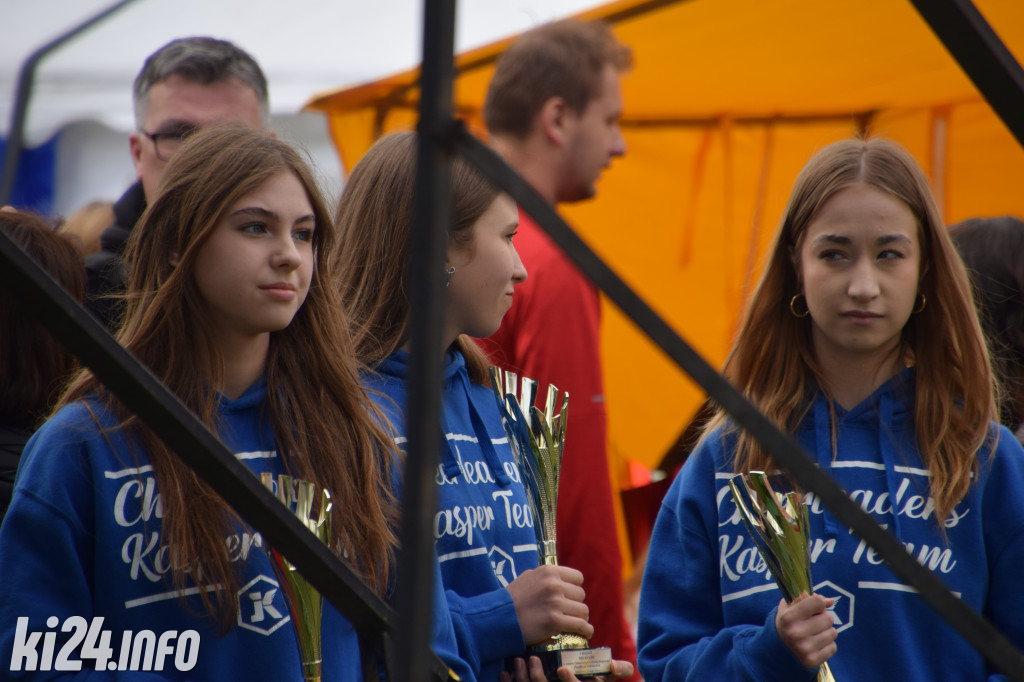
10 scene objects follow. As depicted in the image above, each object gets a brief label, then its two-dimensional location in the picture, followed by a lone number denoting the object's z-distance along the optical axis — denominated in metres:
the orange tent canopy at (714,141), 9.87
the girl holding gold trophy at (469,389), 7.03
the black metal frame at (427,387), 5.51
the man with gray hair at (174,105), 7.45
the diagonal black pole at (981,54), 6.43
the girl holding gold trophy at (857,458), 7.02
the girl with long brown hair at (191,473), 6.85
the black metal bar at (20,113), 12.87
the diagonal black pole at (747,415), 5.80
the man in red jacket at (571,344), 7.49
